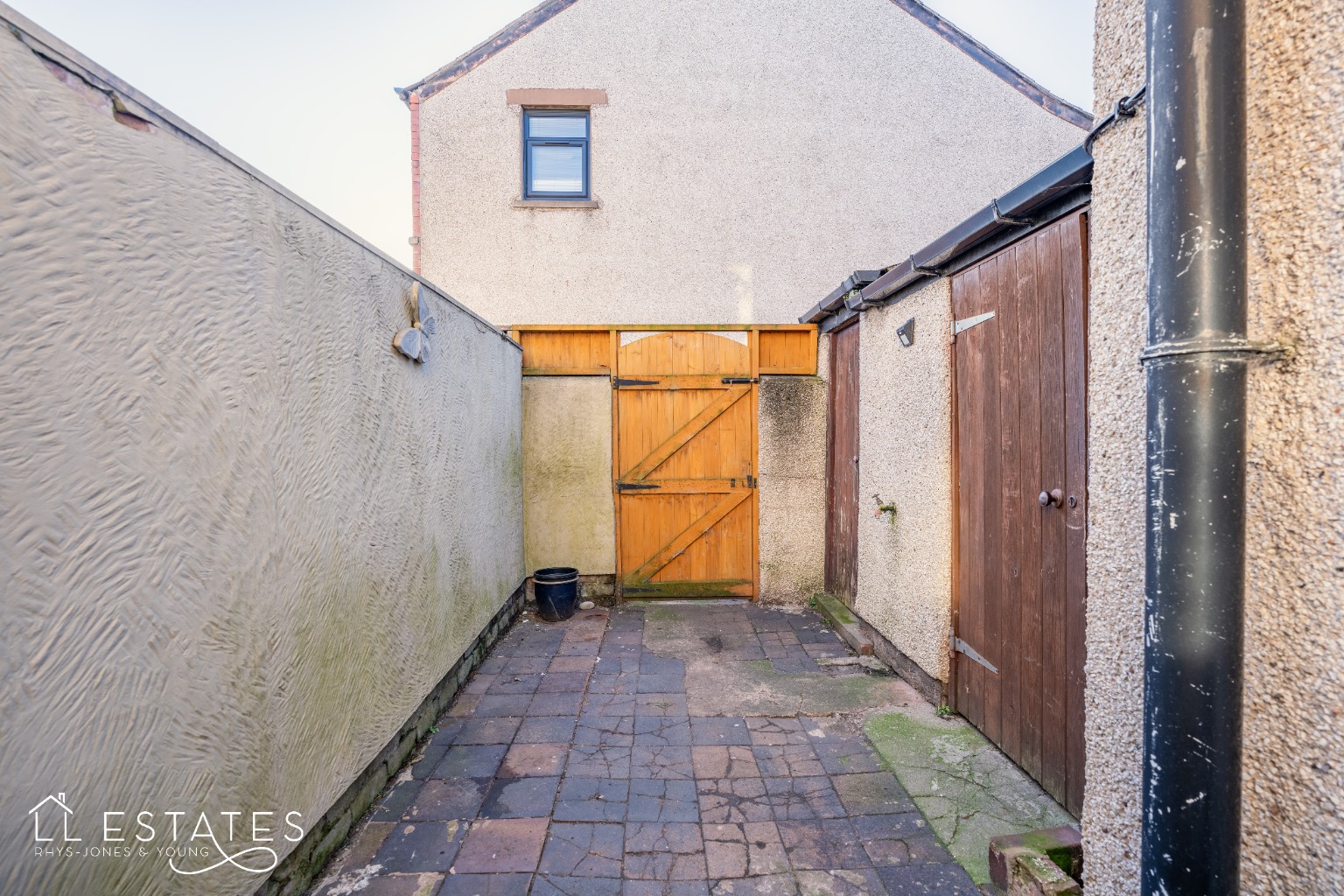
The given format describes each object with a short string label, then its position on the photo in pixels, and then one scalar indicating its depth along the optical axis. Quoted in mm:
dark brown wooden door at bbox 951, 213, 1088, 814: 2344
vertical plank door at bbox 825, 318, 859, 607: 4934
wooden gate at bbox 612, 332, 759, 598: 5758
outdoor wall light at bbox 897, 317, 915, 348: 3730
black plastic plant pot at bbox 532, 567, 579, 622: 5270
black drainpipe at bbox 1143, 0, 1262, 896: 1099
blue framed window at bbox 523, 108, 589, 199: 6312
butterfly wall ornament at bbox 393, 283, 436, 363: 2877
